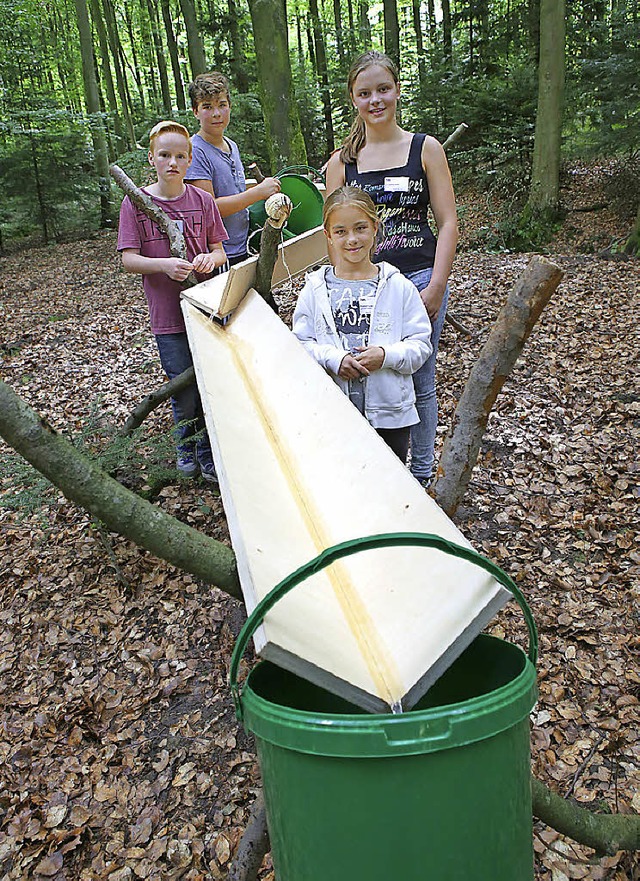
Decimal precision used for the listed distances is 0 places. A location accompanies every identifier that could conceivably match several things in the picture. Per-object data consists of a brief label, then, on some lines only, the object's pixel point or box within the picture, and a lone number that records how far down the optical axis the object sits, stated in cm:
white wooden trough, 116
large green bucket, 92
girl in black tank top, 277
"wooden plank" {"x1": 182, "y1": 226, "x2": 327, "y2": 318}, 325
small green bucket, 503
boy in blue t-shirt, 382
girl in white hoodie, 247
